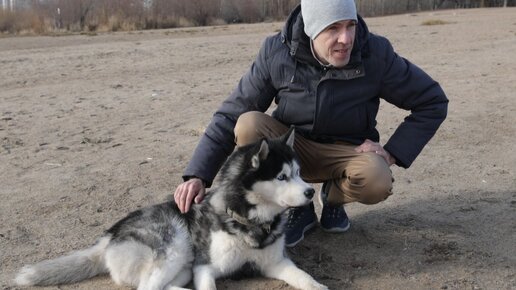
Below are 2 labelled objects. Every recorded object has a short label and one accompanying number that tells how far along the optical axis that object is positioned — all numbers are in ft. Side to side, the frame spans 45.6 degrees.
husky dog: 10.93
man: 12.03
